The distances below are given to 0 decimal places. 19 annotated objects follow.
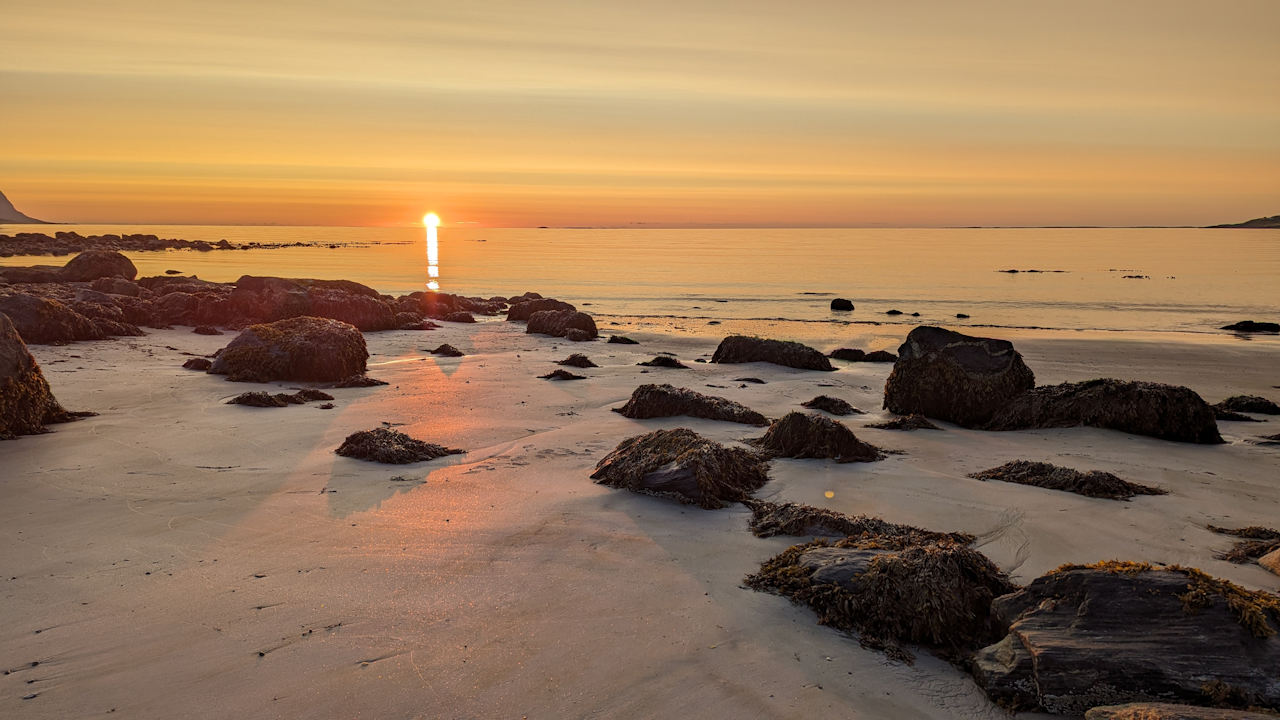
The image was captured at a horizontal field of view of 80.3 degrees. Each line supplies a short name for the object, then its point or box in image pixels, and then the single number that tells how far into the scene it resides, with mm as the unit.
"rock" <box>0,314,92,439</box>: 7977
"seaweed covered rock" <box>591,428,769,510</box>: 6449
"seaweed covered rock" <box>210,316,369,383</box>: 11789
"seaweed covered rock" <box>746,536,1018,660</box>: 4262
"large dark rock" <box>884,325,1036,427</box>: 10195
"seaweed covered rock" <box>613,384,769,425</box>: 9609
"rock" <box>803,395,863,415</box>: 10828
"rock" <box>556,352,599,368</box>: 14617
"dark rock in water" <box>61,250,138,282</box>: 30219
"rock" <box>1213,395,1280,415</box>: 11297
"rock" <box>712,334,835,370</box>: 15227
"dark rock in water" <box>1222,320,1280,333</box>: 24641
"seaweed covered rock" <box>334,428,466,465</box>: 7559
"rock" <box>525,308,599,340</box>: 20516
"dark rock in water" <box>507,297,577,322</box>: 24391
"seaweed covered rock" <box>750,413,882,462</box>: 7840
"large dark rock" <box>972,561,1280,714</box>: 3441
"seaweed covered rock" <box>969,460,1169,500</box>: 6738
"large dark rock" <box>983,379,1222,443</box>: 8984
